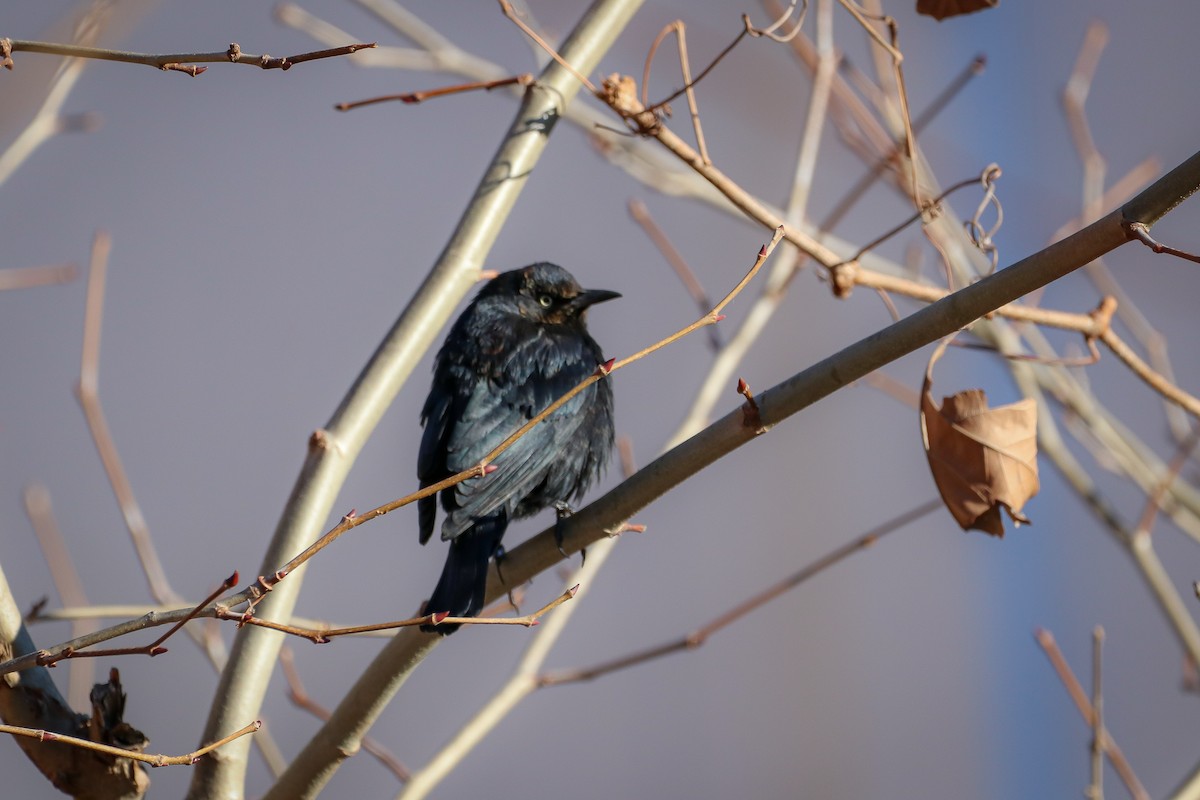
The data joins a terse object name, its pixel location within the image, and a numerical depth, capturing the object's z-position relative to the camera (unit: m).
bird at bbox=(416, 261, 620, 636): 5.91
